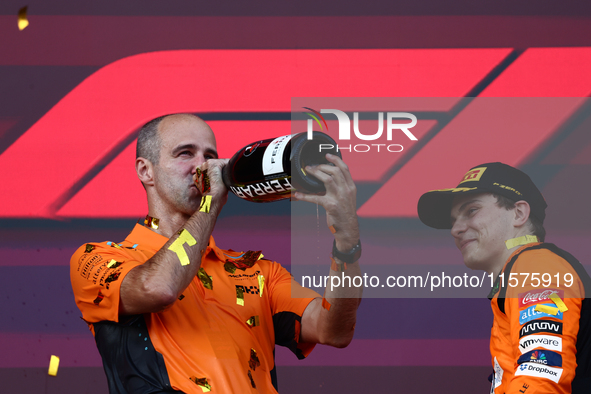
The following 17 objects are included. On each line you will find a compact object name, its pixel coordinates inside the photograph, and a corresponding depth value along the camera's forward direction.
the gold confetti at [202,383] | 6.25
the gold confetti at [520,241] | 6.40
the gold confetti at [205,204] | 6.33
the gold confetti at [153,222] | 6.57
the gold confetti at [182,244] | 6.24
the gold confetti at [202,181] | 6.39
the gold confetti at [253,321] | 6.47
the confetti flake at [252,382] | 6.34
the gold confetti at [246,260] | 6.59
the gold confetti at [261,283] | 6.55
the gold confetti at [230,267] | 6.56
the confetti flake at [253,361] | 6.39
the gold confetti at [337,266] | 6.30
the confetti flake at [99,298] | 6.30
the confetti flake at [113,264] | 6.31
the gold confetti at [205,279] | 6.48
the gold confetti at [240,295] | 6.49
